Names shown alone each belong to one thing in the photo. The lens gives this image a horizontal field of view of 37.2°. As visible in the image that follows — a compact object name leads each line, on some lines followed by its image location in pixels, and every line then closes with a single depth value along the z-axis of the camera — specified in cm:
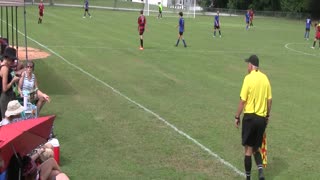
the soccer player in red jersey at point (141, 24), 2736
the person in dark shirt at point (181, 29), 2941
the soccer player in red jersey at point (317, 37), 3347
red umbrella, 501
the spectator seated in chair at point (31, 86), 1016
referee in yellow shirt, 767
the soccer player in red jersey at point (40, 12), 3993
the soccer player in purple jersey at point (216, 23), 3785
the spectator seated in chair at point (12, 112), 750
